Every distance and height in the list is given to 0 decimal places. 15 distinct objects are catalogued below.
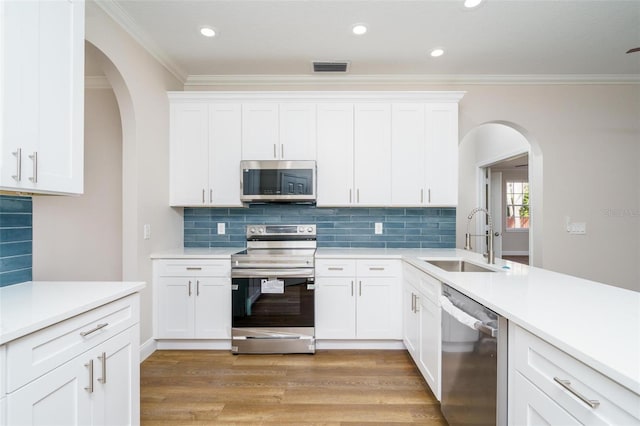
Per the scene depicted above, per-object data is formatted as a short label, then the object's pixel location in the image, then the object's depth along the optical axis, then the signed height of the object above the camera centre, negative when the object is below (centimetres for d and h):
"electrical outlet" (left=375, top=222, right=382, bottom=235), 342 -13
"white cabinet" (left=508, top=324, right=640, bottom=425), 77 -50
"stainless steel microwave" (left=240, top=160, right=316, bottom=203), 305 +34
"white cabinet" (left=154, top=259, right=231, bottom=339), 284 -76
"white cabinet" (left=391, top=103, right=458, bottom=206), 313 +59
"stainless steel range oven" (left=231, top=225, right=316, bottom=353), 277 -78
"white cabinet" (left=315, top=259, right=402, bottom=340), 286 -77
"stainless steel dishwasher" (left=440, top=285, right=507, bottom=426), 127 -68
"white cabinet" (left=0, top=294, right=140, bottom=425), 100 -59
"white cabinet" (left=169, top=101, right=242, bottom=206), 315 +61
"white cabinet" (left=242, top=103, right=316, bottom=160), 314 +84
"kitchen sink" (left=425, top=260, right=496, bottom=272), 257 -42
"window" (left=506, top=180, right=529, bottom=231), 857 +26
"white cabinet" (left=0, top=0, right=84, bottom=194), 119 +50
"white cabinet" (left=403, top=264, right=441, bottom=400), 199 -77
